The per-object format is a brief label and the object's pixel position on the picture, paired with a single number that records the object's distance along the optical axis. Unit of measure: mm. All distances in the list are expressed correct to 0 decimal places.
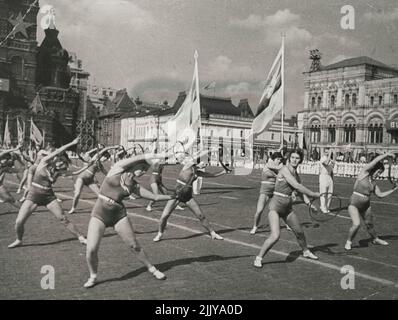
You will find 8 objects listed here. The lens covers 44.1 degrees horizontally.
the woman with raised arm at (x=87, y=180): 12664
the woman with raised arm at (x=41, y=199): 8500
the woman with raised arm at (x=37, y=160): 10368
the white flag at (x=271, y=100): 14367
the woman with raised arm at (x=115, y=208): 6277
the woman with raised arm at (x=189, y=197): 9234
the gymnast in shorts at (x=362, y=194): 9055
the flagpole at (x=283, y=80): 14211
